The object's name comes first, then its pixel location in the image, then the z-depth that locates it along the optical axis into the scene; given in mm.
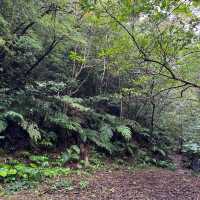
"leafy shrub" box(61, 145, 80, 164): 8419
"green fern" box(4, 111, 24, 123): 7755
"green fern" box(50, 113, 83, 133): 8891
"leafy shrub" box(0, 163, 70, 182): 6379
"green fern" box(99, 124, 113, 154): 9806
